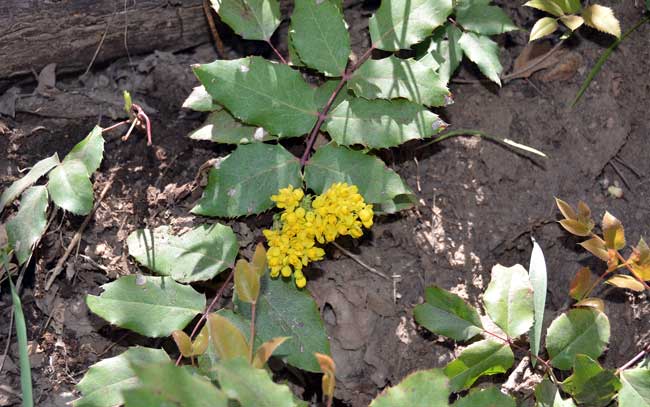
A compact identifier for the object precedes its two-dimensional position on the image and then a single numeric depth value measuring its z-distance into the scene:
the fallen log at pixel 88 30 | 0.83
